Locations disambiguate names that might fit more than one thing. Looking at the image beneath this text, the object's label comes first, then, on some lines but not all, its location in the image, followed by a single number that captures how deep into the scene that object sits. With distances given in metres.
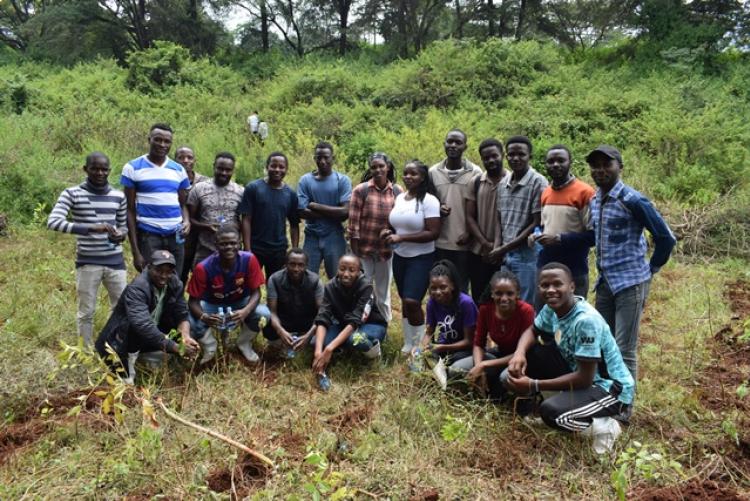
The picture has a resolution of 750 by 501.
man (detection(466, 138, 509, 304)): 4.23
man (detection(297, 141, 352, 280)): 4.78
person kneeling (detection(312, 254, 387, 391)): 4.19
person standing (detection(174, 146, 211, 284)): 4.89
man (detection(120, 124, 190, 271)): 4.40
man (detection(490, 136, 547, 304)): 4.03
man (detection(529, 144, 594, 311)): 3.70
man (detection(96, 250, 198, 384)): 3.81
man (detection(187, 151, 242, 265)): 4.74
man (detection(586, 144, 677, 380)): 3.26
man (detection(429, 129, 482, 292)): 4.44
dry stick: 2.70
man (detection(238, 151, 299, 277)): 4.73
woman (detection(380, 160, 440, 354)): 4.34
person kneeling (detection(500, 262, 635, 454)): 3.09
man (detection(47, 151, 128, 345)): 4.06
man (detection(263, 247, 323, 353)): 4.33
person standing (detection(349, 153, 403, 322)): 4.54
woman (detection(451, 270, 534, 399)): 3.56
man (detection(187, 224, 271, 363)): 4.26
